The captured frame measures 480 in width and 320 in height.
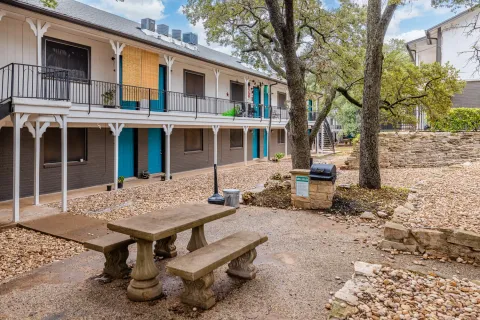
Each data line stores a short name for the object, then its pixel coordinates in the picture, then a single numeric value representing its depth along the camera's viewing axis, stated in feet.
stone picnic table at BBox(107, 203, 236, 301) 11.89
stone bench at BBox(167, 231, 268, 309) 10.66
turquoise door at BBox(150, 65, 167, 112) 45.65
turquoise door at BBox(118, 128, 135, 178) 42.86
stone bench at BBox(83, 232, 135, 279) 13.50
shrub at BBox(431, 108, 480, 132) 52.24
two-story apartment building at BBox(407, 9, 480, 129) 62.85
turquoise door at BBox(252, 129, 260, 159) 73.97
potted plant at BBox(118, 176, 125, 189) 37.43
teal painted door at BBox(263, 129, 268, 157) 77.30
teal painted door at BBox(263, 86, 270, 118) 74.31
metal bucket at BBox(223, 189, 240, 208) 26.23
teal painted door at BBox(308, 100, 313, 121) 82.75
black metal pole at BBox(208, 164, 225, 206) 24.98
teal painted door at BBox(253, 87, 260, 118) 69.72
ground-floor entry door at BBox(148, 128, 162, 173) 47.39
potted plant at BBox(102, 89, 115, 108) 37.63
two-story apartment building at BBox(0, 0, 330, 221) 28.48
